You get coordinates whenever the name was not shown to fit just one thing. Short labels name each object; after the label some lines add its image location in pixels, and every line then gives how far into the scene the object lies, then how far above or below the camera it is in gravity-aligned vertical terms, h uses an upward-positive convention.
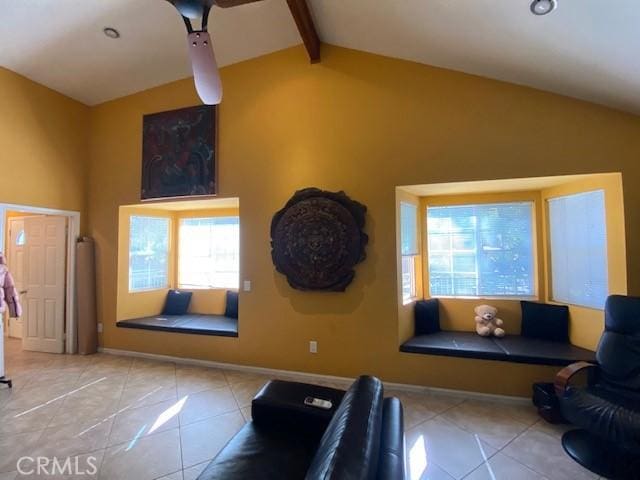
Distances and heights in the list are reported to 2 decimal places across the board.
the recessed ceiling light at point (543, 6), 2.01 +1.58
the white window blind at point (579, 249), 2.98 +0.01
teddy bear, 3.52 -0.79
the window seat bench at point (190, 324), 3.98 -0.93
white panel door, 4.52 -0.39
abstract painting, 3.99 +1.31
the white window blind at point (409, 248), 3.56 +0.05
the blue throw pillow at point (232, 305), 4.61 -0.74
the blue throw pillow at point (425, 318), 3.66 -0.77
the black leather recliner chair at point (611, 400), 2.01 -1.05
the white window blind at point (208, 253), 4.83 +0.03
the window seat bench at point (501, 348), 2.87 -0.95
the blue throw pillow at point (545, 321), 3.30 -0.76
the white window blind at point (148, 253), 4.71 +0.04
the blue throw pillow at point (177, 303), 4.90 -0.75
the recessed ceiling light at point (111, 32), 3.32 +2.36
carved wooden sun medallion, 3.36 +0.14
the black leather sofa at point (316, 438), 1.01 -0.86
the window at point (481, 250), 3.70 +0.01
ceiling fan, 1.86 +1.25
